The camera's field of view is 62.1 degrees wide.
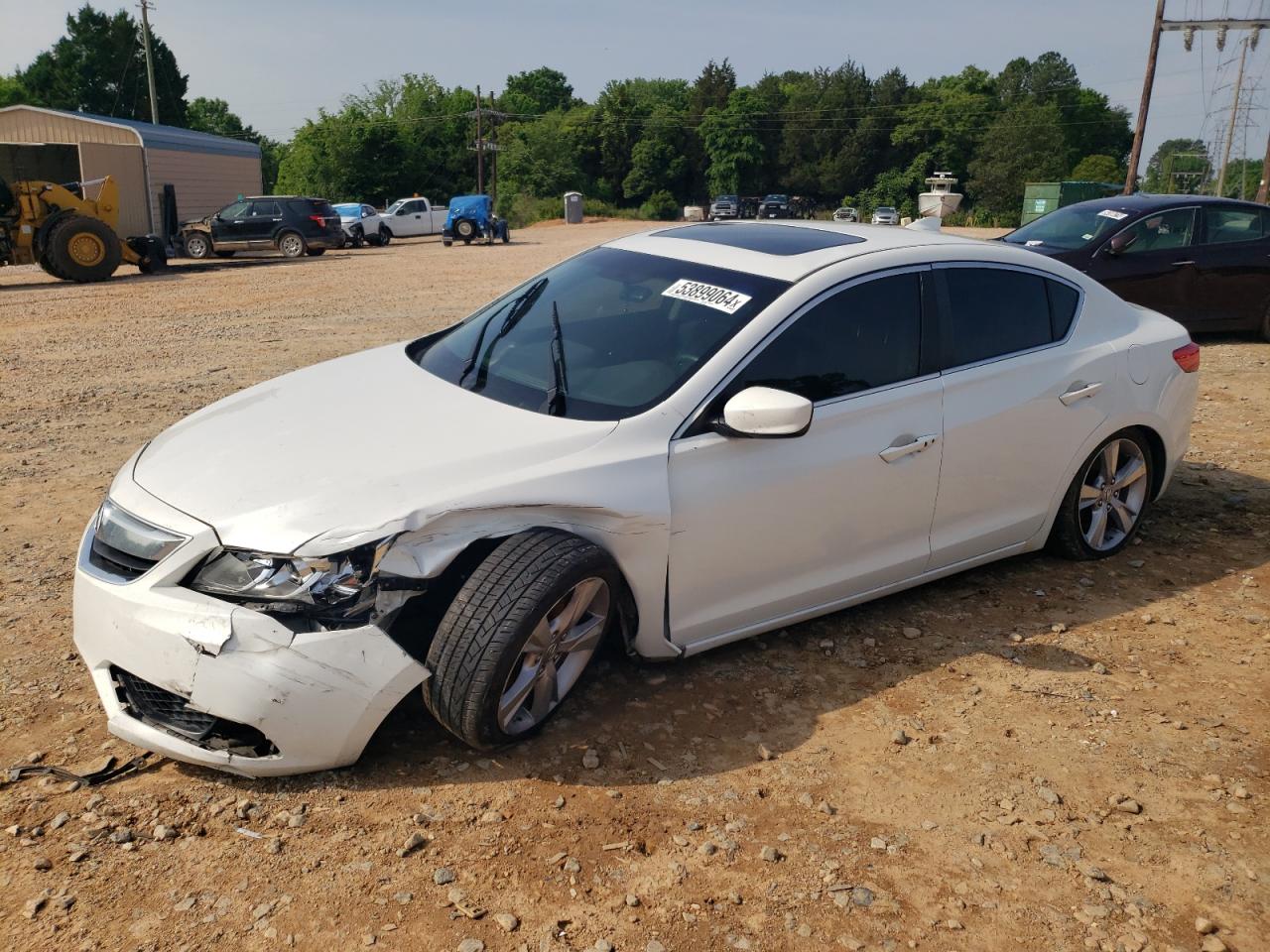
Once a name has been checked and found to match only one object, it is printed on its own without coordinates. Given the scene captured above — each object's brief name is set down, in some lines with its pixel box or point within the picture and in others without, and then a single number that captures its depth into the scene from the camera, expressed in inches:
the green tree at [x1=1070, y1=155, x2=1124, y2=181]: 3602.4
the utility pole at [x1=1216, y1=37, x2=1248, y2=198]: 2370.8
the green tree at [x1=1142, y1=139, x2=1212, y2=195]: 3604.8
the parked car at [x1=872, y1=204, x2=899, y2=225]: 1998.0
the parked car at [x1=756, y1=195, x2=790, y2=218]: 2299.1
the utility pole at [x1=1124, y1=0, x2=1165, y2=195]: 1217.4
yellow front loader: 732.7
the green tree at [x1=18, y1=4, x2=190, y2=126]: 2906.0
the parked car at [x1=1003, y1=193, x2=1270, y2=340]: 405.4
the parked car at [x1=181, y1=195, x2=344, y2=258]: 1050.1
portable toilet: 2194.9
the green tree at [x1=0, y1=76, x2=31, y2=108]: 2950.3
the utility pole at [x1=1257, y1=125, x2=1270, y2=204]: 1192.2
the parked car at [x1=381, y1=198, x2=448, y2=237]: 1534.2
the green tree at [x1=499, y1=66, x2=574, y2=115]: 4835.1
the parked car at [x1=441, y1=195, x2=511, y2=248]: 1405.0
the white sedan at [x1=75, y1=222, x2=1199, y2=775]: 121.0
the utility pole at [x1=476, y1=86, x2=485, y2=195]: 2343.8
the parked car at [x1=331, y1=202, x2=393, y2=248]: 1347.2
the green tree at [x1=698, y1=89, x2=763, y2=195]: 3715.6
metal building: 1091.3
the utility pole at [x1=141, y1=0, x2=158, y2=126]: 1875.0
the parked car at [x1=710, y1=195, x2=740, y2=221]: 2326.9
